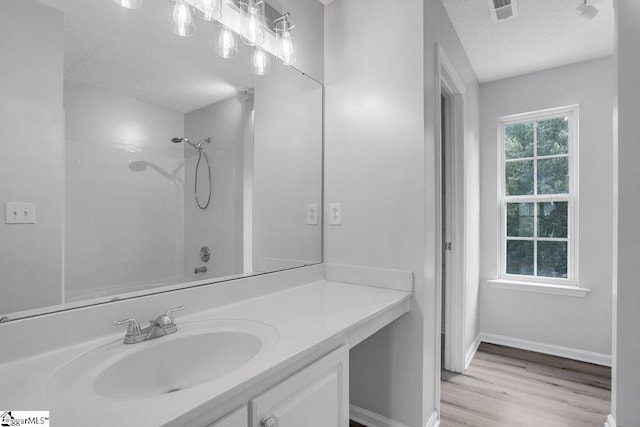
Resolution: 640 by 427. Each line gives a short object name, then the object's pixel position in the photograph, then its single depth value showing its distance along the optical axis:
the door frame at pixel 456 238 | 2.39
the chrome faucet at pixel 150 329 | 0.95
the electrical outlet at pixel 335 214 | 1.86
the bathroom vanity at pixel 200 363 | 0.64
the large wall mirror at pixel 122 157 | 0.86
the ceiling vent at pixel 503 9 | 1.93
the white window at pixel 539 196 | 2.75
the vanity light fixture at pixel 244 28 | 1.20
